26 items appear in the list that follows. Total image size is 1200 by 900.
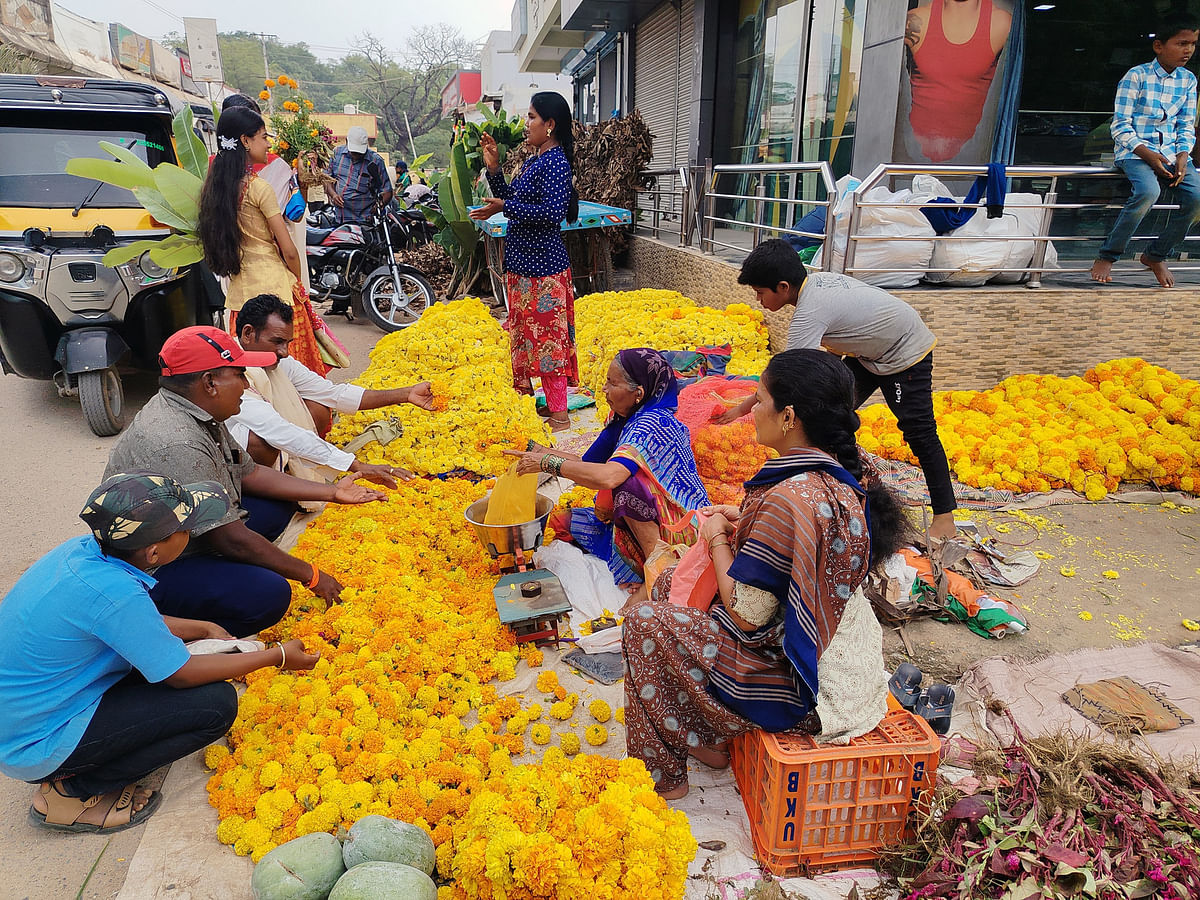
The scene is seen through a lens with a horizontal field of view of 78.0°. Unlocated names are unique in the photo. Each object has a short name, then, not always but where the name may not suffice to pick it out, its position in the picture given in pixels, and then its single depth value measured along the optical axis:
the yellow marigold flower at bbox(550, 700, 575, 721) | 2.91
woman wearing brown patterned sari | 2.11
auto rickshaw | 6.32
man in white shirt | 3.90
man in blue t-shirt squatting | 2.17
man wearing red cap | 2.89
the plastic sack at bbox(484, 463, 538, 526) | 3.77
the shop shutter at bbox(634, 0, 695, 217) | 13.45
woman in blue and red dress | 5.46
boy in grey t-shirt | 3.87
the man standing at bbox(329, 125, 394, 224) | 10.05
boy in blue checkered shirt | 6.11
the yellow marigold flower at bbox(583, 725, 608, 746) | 2.78
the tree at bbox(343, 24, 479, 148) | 53.50
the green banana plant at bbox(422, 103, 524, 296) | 10.92
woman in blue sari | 3.42
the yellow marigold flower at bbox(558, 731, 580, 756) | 2.73
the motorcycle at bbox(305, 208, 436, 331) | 9.85
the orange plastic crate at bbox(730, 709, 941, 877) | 2.15
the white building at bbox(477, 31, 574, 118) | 38.81
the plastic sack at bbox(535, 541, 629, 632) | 3.71
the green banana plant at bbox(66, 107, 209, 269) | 5.47
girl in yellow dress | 4.93
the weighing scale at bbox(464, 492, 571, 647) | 3.29
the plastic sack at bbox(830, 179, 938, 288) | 6.05
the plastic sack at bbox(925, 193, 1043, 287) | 6.12
